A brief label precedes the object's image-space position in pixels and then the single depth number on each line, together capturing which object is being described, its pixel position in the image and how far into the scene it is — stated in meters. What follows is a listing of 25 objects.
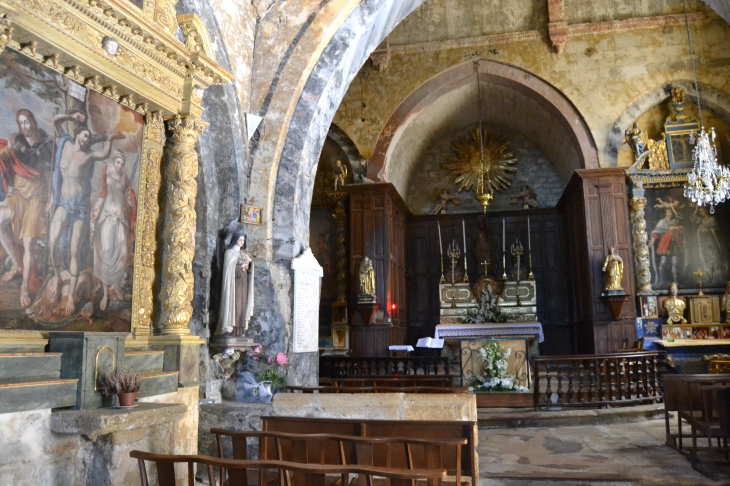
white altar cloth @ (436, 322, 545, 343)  12.61
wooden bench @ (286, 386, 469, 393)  6.12
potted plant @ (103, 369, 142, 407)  4.19
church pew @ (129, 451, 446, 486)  2.78
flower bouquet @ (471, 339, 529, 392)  9.17
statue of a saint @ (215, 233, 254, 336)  6.78
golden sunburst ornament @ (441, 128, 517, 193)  16.38
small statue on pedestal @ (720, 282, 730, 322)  12.19
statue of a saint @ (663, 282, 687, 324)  12.43
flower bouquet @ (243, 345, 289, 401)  7.17
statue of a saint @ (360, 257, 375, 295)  12.59
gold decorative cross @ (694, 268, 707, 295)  12.71
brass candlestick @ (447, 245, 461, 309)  15.27
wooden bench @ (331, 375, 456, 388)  7.68
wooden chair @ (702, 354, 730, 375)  9.59
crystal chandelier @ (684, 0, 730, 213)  11.33
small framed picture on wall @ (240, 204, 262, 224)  7.52
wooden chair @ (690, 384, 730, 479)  5.48
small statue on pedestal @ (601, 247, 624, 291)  12.08
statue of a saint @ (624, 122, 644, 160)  12.80
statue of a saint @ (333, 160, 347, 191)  13.64
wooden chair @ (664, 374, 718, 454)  6.37
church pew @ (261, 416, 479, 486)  4.19
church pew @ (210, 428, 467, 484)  3.49
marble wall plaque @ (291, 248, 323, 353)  7.84
